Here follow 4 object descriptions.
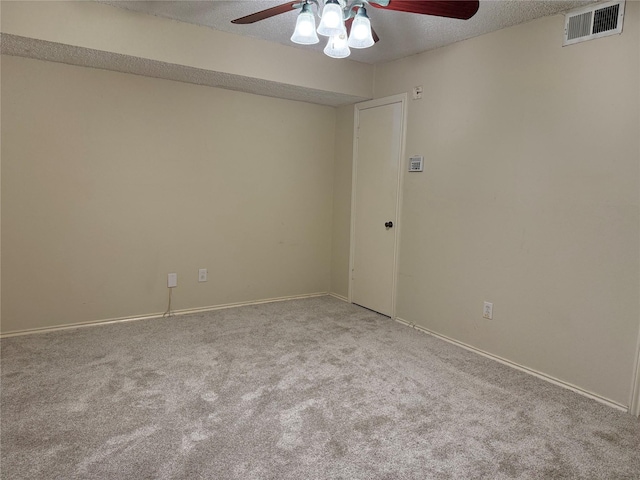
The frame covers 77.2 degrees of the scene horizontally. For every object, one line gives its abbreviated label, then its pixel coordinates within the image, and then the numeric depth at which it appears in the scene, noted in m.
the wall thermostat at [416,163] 3.48
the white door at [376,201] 3.76
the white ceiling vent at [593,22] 2.27
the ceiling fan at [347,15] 1.86
